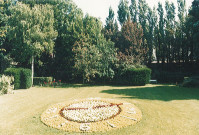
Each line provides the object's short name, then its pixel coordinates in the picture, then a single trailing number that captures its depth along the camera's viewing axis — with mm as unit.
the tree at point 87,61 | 18062
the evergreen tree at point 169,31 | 33047
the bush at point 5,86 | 13430
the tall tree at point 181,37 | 31698
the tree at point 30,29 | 19094
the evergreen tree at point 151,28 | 34531
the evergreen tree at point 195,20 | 17125
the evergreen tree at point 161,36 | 33844
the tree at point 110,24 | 31353
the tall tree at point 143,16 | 34469
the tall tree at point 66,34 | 23906
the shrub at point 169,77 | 24198
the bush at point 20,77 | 16047
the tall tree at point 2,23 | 23323
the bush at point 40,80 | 19609
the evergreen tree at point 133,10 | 36938
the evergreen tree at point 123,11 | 36562
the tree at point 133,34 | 24750
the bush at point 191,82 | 15296
